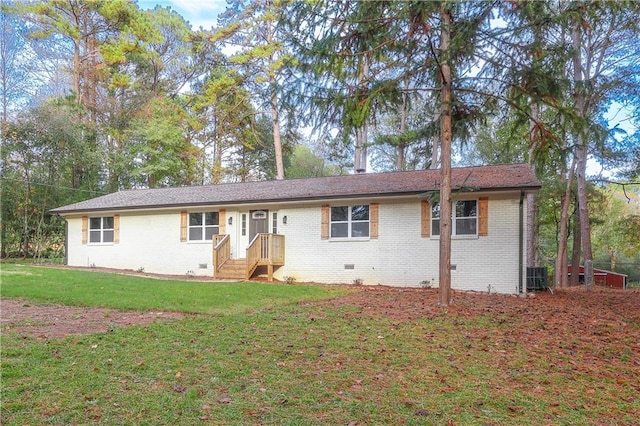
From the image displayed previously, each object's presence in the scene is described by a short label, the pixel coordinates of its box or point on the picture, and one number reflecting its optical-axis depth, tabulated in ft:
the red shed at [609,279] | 61.01
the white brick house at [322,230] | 37.17
